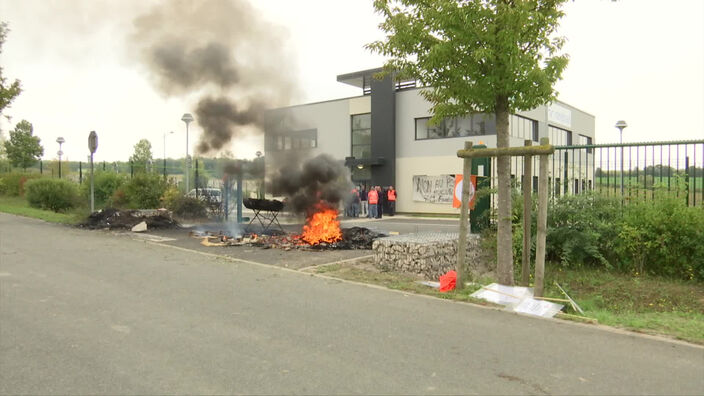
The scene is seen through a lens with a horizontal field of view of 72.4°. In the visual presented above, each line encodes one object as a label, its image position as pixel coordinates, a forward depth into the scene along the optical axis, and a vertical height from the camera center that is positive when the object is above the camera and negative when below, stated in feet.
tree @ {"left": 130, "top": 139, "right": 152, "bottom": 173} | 211.82 +18.95
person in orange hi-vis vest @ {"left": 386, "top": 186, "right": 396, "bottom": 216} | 85.11 -1.54
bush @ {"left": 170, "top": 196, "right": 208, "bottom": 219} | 58.18 -2.14
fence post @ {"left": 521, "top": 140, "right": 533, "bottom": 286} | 21.53 -1.43
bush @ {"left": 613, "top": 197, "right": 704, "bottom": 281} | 23.48 -2.48
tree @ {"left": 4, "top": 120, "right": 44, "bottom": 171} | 143.95 +13.12
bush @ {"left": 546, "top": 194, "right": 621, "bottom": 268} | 25.64 -2.11
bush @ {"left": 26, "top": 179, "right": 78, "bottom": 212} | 70.85 -0.55
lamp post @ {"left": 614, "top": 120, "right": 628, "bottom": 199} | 76.38 +10.53
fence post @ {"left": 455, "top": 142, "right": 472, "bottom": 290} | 21.98 -1.90
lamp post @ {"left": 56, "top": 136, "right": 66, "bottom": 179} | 142.72 +14.66
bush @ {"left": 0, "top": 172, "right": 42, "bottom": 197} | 92.37 +1.42
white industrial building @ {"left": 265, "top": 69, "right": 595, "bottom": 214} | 89.45 +10.70
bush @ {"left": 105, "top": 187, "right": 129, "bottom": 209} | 63.16 -1.27
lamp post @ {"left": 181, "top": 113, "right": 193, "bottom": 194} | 50.55 +7.62
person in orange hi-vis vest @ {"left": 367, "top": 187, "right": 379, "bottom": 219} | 78.28 -1.74
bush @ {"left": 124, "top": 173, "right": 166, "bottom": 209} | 61.31 +0.04
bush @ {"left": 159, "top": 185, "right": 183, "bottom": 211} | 58.80 -0.85
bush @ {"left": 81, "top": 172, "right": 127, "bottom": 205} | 70.13 +0.63
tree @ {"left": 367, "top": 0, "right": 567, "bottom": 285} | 20.11 +5.91
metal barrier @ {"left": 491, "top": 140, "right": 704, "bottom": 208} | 25.53 +0.71
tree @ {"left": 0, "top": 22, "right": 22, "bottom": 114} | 64.08 +13.15
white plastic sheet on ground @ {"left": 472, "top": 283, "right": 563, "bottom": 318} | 18.28 -4.51
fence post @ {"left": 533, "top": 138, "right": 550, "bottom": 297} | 19.97 -1.82
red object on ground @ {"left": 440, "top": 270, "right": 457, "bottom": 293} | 22.26 -4.28
